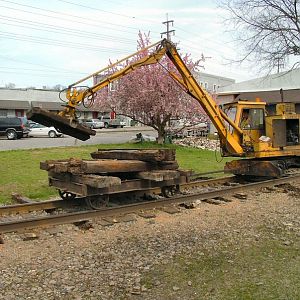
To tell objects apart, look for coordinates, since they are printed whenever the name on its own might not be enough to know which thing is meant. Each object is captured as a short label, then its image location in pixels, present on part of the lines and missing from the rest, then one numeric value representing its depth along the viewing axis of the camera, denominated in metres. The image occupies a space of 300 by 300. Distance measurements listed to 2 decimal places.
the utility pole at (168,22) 51.74
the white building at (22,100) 60.94
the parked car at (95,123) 60.97
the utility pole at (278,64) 23.06
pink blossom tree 27.62
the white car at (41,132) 41.91
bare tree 22.56
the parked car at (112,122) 66.83
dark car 38.12
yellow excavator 12.59
